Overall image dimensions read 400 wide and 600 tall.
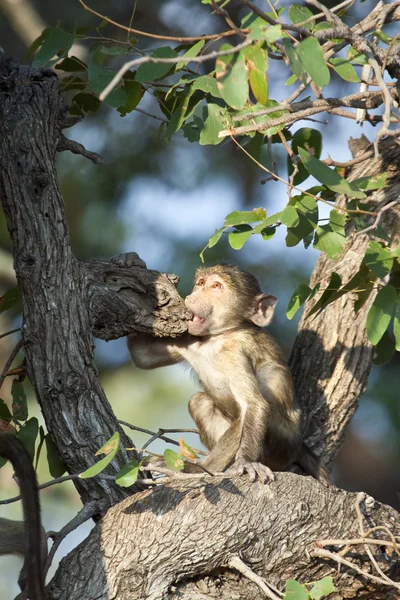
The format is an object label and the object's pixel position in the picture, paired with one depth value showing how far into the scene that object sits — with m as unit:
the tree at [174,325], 6.08
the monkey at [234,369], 7.98
